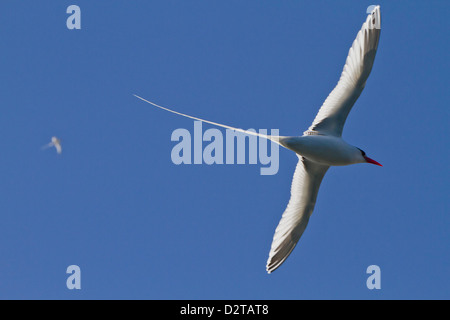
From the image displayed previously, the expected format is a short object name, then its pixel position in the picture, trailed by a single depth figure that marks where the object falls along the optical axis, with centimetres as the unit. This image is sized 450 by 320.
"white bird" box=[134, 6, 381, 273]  1159
